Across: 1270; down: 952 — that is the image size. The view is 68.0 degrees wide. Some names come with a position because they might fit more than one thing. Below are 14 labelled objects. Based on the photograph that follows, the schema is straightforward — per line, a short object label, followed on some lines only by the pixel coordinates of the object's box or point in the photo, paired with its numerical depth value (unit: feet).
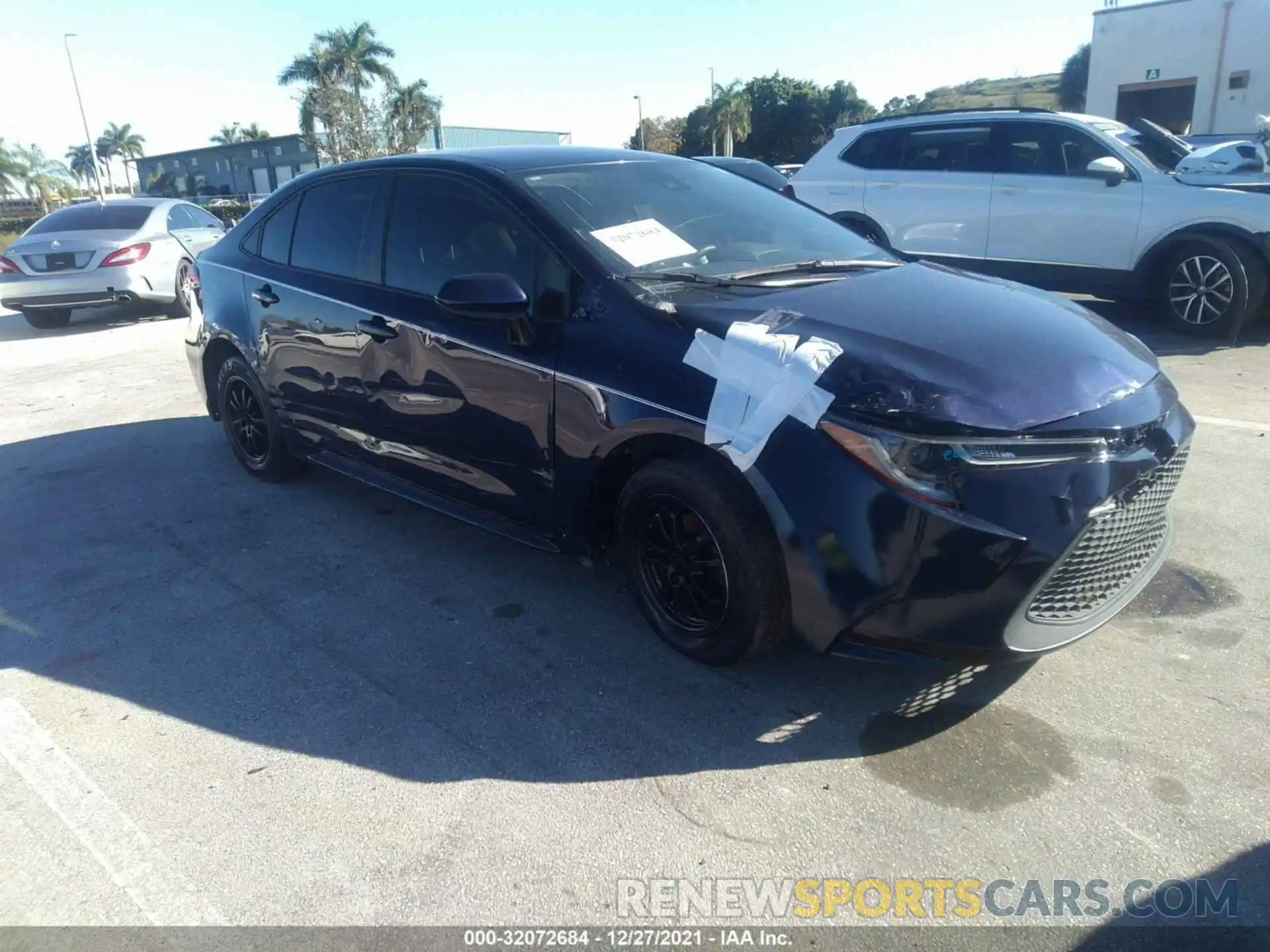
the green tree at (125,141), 301.22
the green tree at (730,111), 183.62
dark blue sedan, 8.52
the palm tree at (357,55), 144.56
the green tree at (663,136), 207.31
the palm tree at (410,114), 138.92
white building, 100.42
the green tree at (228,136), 279.90
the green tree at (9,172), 171.12
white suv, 24.76
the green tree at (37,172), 178.50
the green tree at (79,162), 327.06
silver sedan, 37.14
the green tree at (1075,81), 166.50
